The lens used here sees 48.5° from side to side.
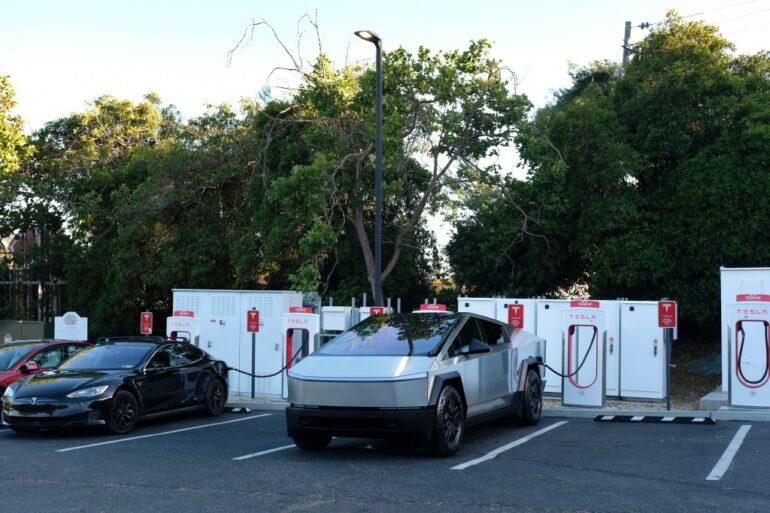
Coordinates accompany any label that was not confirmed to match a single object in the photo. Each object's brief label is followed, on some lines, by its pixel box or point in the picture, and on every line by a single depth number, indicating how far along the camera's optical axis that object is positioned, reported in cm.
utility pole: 3306
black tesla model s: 1172
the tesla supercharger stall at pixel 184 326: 1689
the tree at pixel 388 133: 2194
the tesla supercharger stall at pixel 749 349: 1327
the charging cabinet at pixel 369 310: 1620
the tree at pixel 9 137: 3138
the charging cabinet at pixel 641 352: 1598
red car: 1453
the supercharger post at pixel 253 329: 1662
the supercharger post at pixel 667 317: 1420
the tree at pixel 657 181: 2167
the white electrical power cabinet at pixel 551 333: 1736
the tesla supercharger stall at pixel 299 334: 1623
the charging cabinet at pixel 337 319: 1748
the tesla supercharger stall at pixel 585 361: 1433
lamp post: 1764
